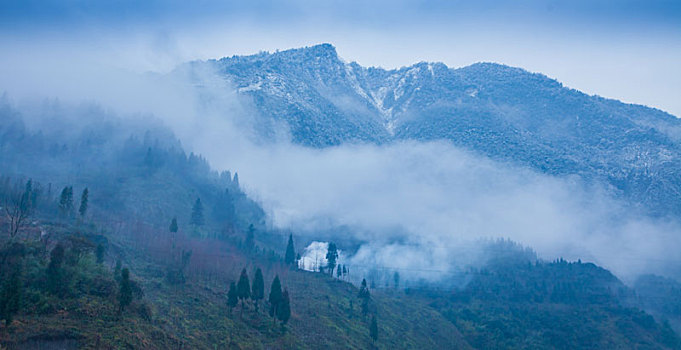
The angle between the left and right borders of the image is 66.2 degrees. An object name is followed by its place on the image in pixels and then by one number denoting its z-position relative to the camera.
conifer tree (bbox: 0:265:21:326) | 77.94
